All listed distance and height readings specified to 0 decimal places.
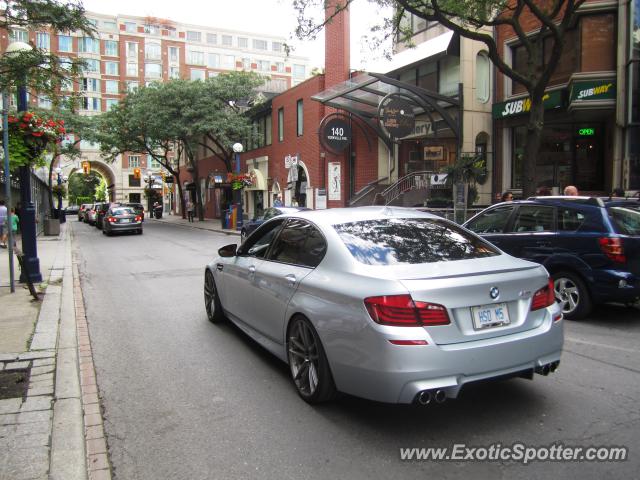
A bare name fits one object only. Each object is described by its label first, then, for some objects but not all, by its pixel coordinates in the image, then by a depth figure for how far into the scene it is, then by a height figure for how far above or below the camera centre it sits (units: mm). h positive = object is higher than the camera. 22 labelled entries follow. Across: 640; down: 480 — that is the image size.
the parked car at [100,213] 33769 -170
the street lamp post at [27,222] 9262 -215
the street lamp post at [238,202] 26914 +393
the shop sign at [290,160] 29466 +2851
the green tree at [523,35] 11602 +4067
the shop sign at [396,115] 20062 +3676
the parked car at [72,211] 72825 -30
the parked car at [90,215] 38106 -352
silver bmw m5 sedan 3326 -733
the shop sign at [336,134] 24094 +3533
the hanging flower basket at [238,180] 27891 +1599
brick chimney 25953 +8066
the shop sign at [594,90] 15133 +3461
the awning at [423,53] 20719 +6770
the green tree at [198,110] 31656 +6414
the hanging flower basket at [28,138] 7773 +1172
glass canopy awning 19844 +4632
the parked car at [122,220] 25750 -515
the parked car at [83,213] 47156 -234
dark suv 6418 -537
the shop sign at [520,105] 16406 +3533
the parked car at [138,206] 40619 +345
